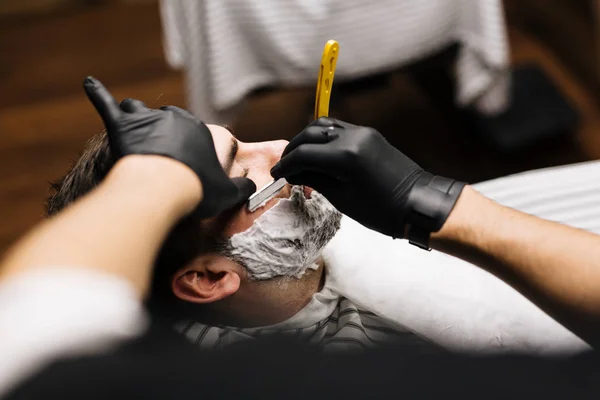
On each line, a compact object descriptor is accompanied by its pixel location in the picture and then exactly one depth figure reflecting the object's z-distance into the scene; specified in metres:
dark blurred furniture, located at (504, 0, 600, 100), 2.58
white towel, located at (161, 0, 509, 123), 1.84
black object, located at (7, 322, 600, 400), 0.40
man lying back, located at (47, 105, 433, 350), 1.15
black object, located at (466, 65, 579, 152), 2.48
